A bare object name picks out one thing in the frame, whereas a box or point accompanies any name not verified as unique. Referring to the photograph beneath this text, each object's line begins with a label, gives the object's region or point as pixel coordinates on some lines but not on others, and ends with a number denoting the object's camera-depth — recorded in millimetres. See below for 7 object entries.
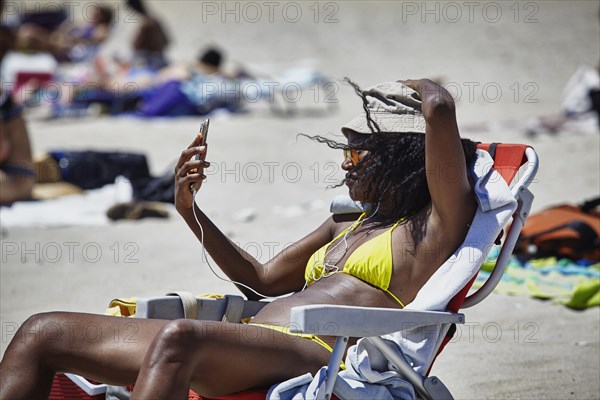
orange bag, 11227
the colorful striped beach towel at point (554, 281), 9969
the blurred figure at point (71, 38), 31031
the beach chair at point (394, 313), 5371
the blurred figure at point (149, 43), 27953
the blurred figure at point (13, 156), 14727
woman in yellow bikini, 5488
